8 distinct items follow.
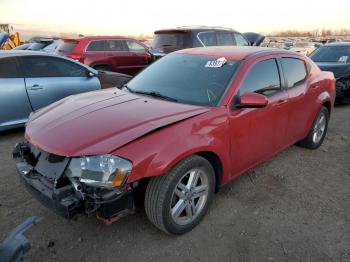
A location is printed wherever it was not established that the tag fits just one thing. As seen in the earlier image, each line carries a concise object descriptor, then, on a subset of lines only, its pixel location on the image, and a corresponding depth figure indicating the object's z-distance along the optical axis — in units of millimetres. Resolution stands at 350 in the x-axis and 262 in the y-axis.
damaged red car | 2750
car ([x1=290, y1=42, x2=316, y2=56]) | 21500
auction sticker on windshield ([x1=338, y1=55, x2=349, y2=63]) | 9086
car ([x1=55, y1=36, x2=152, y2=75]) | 10237
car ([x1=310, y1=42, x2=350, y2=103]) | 8500
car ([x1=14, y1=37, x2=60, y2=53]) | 12020
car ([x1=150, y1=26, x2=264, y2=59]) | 9836
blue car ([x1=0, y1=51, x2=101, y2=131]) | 5715
